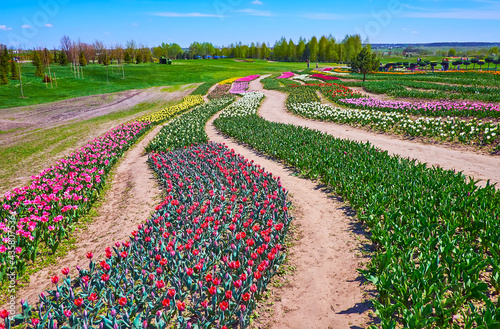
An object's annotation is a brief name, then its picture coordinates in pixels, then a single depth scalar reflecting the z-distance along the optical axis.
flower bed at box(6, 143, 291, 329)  4.23
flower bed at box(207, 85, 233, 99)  34.78
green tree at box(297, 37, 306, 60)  114.56
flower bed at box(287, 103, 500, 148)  13.30
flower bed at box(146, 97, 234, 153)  14.55
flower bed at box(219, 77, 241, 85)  48.85
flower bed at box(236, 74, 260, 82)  51.28
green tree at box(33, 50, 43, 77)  49.44
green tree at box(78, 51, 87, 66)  67.29
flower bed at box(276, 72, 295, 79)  53.84
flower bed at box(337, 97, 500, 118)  16.61
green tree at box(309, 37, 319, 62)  108.12
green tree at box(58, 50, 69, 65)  71.56
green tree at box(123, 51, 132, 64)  88.69
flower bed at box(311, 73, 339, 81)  45.29
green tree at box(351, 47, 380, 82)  37.12
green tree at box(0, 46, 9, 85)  44.12
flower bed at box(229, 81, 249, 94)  38.55
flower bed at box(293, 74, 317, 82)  45.88
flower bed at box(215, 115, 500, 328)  4.08
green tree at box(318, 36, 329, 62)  107.06
